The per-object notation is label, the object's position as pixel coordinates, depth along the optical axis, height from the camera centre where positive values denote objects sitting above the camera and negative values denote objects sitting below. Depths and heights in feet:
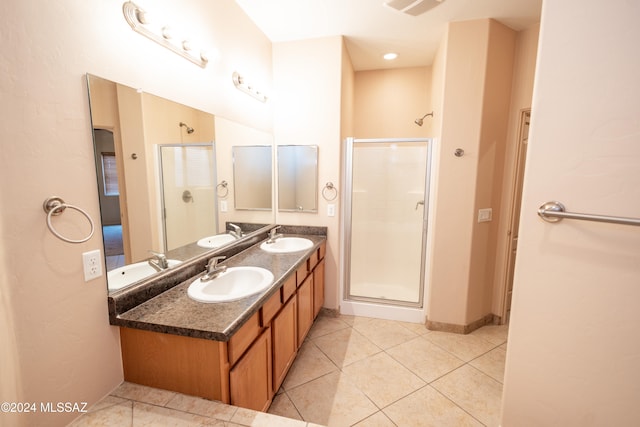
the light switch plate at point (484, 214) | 8.34 -1.01
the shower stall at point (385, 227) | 9.45 -1.69
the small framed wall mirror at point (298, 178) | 9.15 +0.07
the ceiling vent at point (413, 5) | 6.64 +4.37
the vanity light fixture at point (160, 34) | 4.12 +2.48
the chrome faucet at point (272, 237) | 8.50 -1.80
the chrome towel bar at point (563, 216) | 3.13 -0.42
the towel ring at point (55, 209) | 3.10 -0.36
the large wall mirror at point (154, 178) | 3.87 +0.01
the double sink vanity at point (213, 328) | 3.75 -2.27
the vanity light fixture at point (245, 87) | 7.11 +2.56
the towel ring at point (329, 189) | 9.01 -0.32
